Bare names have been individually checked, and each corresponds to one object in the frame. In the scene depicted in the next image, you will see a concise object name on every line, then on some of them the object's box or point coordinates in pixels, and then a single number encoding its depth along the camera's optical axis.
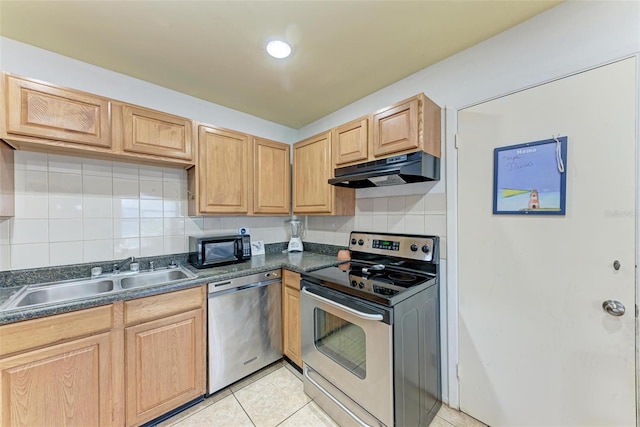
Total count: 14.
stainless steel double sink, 1.45
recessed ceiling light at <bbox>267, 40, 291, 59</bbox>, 1.53
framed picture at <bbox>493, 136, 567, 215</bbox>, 1.26
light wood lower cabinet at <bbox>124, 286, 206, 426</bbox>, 1.45
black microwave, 2.00
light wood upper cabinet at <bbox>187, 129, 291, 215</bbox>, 2.04
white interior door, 1.12
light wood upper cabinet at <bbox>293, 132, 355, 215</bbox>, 2.21
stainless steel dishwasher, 1.78
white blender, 2.80
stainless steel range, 1.28
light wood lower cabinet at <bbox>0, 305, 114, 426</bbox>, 1.14
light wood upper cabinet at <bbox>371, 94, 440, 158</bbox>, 1.58
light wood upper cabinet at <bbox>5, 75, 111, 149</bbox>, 1.34
